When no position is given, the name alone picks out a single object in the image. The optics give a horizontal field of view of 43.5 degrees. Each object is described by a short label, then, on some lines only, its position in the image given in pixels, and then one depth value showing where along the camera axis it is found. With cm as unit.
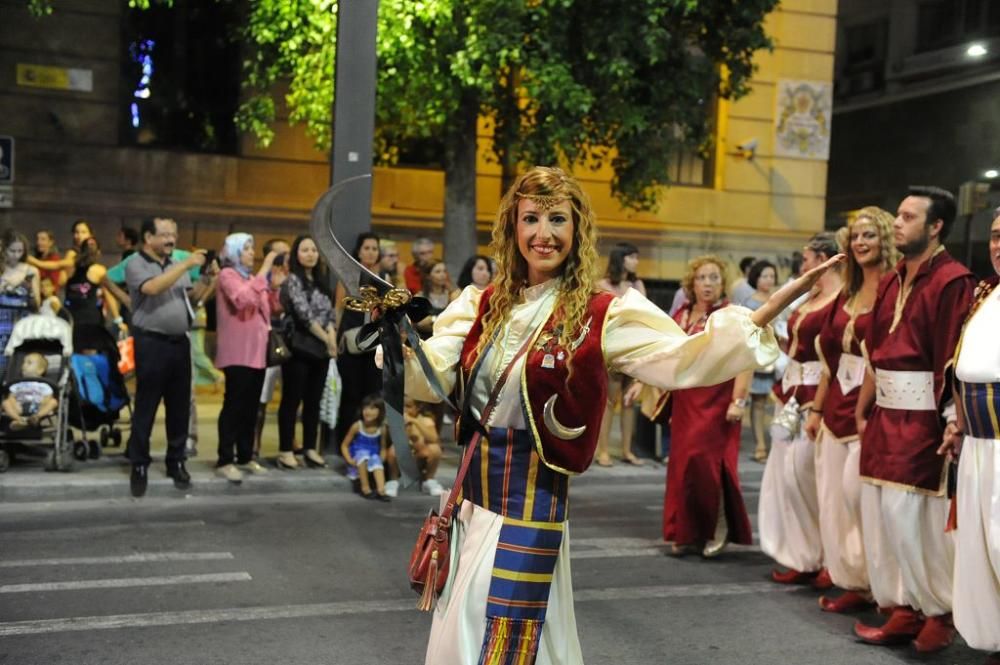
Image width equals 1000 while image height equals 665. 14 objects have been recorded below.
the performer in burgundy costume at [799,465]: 729
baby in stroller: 938
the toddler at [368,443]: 970
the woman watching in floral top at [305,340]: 1026
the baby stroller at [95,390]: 1005
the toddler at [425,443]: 941
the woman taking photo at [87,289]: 1202
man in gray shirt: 894
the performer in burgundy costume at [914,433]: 591
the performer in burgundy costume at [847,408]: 668
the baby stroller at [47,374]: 950
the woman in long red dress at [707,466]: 791
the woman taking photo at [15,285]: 996
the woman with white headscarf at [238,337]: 978
